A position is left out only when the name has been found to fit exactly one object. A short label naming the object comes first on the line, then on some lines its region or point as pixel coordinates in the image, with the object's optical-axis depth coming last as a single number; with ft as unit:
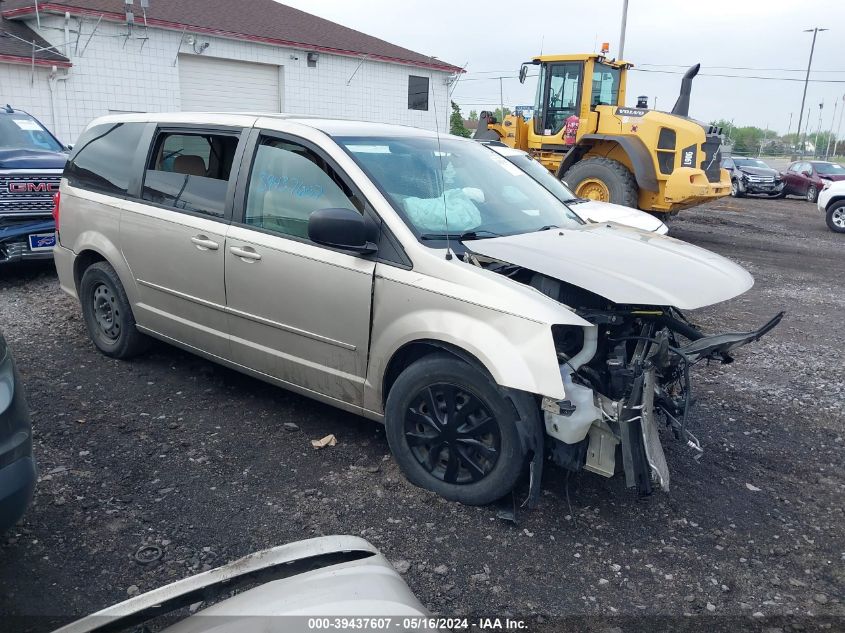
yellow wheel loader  39.29
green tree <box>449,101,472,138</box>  70.08
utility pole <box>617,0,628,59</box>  87.86
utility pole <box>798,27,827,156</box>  163.51
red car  72.43
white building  49.73
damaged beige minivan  10.42
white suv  49.14
